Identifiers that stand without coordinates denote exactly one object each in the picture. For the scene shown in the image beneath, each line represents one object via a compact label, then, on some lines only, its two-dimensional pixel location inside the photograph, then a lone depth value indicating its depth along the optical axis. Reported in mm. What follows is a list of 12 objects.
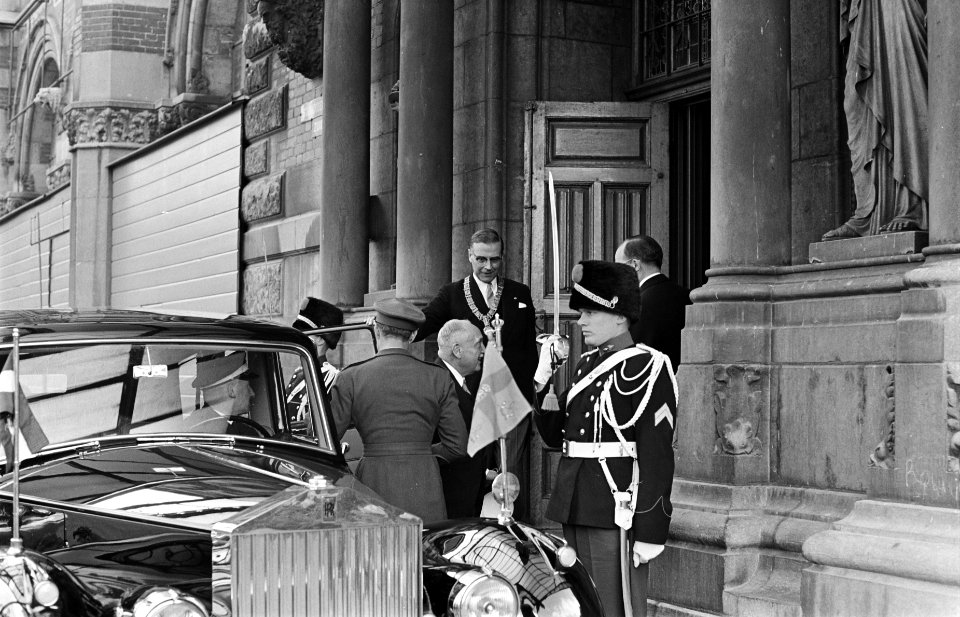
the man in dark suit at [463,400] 6707
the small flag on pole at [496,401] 5148
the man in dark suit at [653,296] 7727
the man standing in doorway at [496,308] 8258
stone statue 6918
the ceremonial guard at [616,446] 5363
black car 4094
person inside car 5453
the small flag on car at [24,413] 5043
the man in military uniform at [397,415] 5883
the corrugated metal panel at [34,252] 24000
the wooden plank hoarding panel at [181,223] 16719
